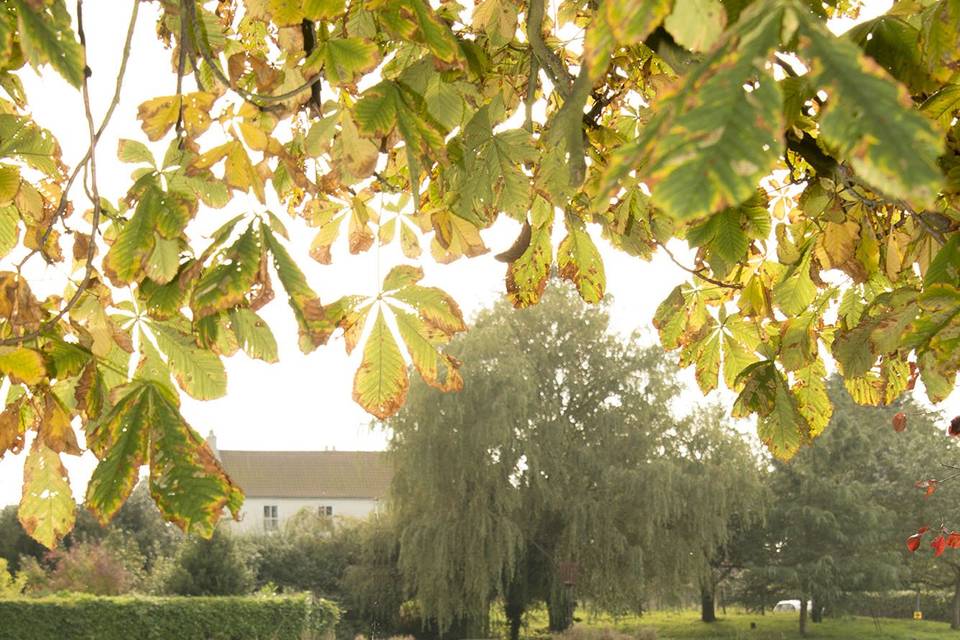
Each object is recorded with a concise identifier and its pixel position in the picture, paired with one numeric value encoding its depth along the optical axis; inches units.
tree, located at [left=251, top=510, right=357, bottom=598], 831.1
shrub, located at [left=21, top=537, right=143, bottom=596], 696.4
